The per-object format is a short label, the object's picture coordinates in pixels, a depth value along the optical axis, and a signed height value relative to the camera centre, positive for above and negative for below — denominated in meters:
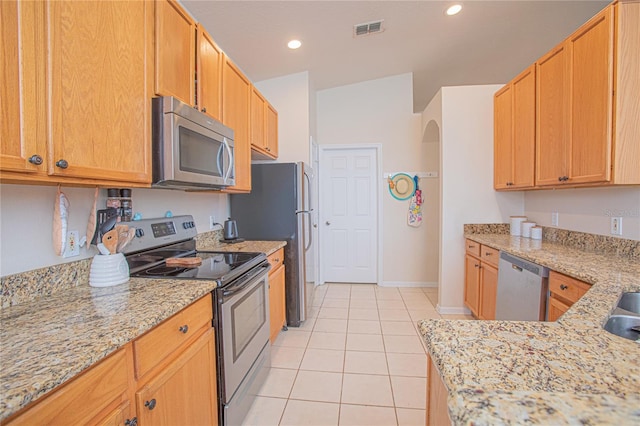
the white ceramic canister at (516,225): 2.83 -0.19
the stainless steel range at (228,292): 1.42 -0.48
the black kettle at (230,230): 2.57 -0.21
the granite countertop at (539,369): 0.47 -0.35
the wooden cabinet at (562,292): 1.51 -0.48
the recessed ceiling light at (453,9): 2.52 +1.77
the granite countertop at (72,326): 0.62 -0.36
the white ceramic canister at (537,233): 2.62 -0.25
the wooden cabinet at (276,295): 2.34 -0.76
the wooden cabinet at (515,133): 2.44 +0.69
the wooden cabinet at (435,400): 0.81 -0.59
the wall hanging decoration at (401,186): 4.10 +0.30
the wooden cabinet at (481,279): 2.50 -0.70
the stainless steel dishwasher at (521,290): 1.83 -0.59
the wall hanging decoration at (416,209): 4.07 -0.04
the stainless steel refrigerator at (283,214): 2.75 -0.07
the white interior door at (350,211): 4.24 -0.07
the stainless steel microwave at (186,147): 1.38 +0.32
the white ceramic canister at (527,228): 2.74 -0.21
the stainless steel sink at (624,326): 1.03 -0.43
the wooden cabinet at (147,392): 0.67 -0.57
